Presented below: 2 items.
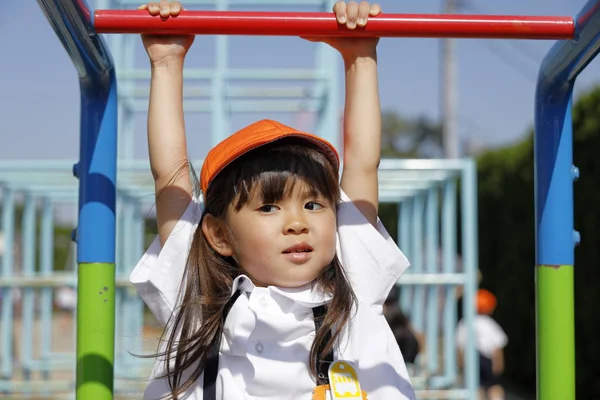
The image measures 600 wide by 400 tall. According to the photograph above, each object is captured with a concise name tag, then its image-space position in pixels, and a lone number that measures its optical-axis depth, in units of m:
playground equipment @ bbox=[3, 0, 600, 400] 1.93
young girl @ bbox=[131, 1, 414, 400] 1.85
